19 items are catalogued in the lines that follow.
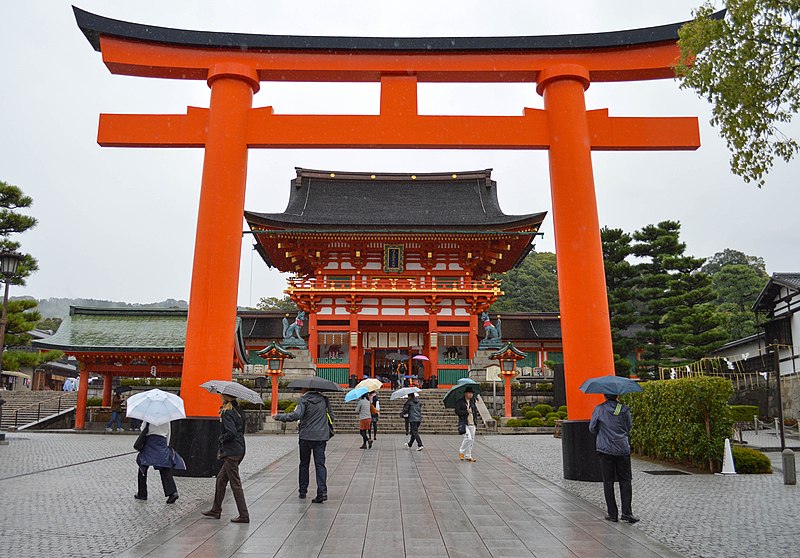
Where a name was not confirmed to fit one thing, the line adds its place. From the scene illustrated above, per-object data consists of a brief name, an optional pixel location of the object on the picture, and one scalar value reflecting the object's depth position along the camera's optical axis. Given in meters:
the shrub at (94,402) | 26.00
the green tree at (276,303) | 58.91
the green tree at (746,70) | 5.65
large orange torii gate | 9.70
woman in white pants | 12.58
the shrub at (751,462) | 11.07
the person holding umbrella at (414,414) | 14.83
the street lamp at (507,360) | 23.25
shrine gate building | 28.62
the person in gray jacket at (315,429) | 7.66
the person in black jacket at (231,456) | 6.40
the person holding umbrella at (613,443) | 6.66
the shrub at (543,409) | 23.55
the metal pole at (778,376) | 11.44
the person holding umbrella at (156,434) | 7.37
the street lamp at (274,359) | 21.92
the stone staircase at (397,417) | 21.42
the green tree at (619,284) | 27.83
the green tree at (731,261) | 64.69
